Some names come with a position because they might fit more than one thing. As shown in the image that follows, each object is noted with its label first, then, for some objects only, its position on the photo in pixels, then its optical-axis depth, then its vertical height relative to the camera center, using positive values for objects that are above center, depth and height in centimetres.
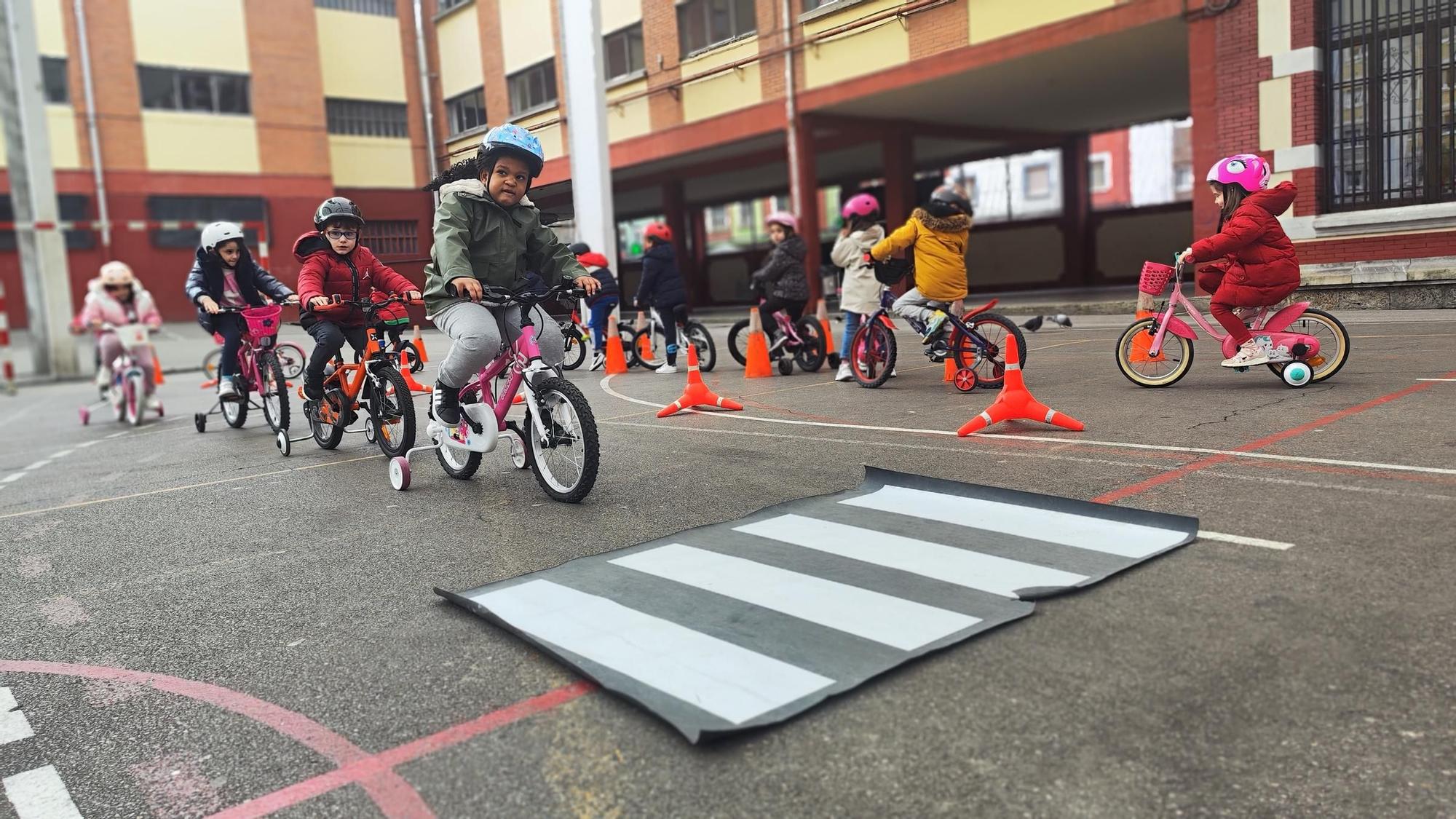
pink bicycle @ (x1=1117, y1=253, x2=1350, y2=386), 781 -60
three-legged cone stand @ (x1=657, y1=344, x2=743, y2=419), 910 -85
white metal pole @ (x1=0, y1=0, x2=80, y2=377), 1909 +297
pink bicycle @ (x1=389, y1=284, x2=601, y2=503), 554 -62
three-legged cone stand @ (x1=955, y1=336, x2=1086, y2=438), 693 -85
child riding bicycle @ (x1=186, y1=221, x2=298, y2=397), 942 +42
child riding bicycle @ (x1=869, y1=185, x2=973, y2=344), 906 +25
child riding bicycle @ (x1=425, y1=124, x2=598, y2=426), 574 +37
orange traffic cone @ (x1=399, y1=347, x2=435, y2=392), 1139 -67
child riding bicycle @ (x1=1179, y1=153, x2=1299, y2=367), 771 +10
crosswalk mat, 300 -106
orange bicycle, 725 -60
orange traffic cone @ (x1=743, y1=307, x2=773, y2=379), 1150 -65
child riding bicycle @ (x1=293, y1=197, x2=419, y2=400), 772 +32
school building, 1370 +372
